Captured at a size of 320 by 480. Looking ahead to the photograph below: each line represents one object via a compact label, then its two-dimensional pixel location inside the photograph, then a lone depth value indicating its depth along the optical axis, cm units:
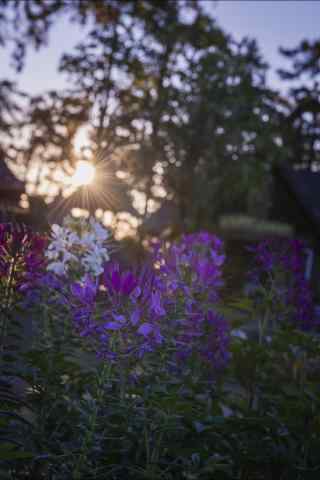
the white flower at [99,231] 349
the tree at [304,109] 3091
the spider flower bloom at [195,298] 251
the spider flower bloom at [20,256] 267
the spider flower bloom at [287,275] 388
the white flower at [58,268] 325
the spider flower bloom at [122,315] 204
